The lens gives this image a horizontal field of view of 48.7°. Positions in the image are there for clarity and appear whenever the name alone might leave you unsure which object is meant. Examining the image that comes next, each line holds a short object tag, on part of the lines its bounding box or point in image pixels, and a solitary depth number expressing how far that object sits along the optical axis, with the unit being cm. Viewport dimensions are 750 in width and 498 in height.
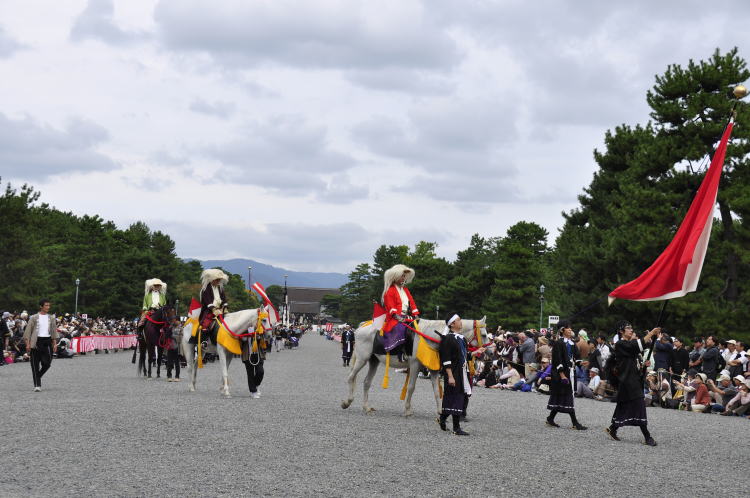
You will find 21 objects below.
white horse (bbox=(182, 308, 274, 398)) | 1811
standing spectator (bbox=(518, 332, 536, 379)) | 2664
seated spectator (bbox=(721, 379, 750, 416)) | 1900
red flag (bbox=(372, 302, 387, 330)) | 1600
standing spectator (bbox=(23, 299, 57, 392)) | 1816
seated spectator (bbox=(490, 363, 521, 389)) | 2680
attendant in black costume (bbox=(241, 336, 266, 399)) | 1798
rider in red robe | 1537
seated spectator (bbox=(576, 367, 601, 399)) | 2342
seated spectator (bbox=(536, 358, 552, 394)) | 2229
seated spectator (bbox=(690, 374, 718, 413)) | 2016
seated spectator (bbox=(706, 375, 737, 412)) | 1986
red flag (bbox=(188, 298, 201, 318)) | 1959
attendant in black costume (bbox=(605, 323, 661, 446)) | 1288
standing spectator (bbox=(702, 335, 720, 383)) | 2150
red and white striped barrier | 3953
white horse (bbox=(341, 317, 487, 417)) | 1467
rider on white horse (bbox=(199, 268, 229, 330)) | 1898
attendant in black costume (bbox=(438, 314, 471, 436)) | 1306
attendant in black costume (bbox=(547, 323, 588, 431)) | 1480
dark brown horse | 2303
